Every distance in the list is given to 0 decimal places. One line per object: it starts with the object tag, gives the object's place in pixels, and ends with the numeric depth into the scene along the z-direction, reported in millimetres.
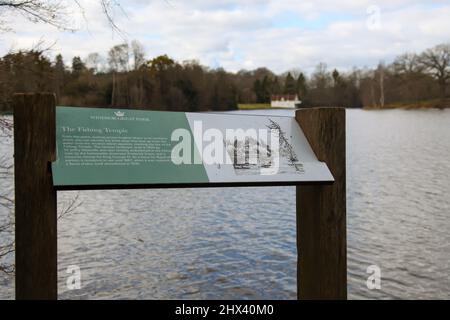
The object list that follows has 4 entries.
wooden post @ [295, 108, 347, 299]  3672
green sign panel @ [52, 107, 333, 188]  3096
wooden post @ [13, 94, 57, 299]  3094
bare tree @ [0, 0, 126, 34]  4922
